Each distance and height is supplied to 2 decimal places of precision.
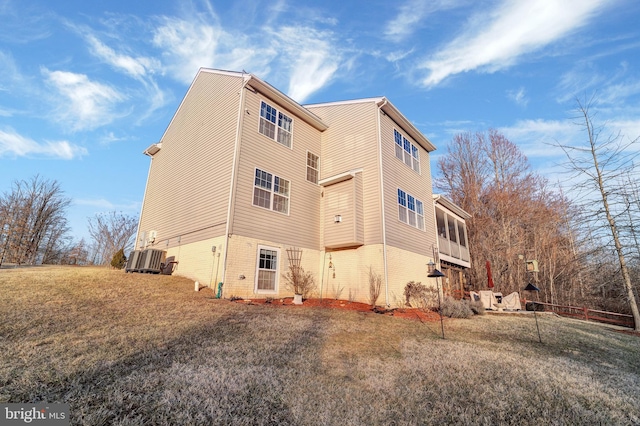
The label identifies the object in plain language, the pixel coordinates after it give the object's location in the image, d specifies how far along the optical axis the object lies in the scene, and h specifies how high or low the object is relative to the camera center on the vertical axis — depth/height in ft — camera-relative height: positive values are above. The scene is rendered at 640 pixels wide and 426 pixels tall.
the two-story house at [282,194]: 33.04 +12.37
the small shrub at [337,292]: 37.91 -0.80
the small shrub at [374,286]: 34.87 +0.06
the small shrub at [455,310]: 34.30 -2.65
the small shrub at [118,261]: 42.04 +3.08
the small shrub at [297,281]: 35.29 +0.53
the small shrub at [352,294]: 36.52 -1.01
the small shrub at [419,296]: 37.68 -1.12
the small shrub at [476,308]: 39.09 -2.67
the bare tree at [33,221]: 59.88 +13.65
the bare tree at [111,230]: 80.18 +14.56
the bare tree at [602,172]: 38.04 +16.67
